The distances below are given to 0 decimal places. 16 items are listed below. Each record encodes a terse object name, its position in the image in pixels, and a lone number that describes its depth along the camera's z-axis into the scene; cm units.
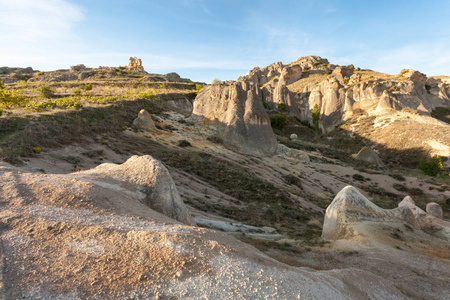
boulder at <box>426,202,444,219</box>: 1895
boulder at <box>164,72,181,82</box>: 9286
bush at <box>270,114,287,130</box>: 6128
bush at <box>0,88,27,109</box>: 2352
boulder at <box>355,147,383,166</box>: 4062
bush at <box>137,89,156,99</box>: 4061
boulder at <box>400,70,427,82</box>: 7656
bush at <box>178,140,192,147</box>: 2677
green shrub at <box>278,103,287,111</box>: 6961
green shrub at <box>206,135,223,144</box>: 3123
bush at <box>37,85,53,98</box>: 3935
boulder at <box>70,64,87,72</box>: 8859
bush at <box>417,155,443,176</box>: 3316
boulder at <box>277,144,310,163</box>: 3416
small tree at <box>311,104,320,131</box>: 6613
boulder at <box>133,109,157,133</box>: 2820
